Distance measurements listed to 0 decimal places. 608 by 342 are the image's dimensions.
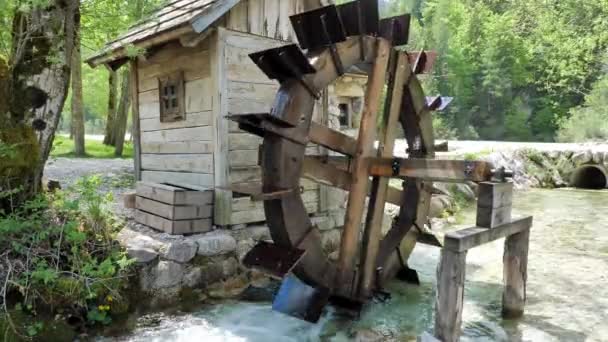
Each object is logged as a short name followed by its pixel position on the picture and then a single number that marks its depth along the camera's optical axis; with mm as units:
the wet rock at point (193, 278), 4582
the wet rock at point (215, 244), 4727
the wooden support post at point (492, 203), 3707
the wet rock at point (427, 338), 3428
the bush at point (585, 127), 19750
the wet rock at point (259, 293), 4875
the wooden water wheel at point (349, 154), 3725
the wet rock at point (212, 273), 4715
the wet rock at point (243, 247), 5039
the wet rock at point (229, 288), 4754
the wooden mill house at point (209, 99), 4980
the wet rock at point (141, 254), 4312
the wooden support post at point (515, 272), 4355
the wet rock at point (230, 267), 4895
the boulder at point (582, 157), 15258
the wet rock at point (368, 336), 4008
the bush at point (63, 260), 3654
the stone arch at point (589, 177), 15312
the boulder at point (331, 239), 6059
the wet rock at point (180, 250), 4500
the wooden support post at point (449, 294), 3398
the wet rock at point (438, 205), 9281
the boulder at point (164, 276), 4348
